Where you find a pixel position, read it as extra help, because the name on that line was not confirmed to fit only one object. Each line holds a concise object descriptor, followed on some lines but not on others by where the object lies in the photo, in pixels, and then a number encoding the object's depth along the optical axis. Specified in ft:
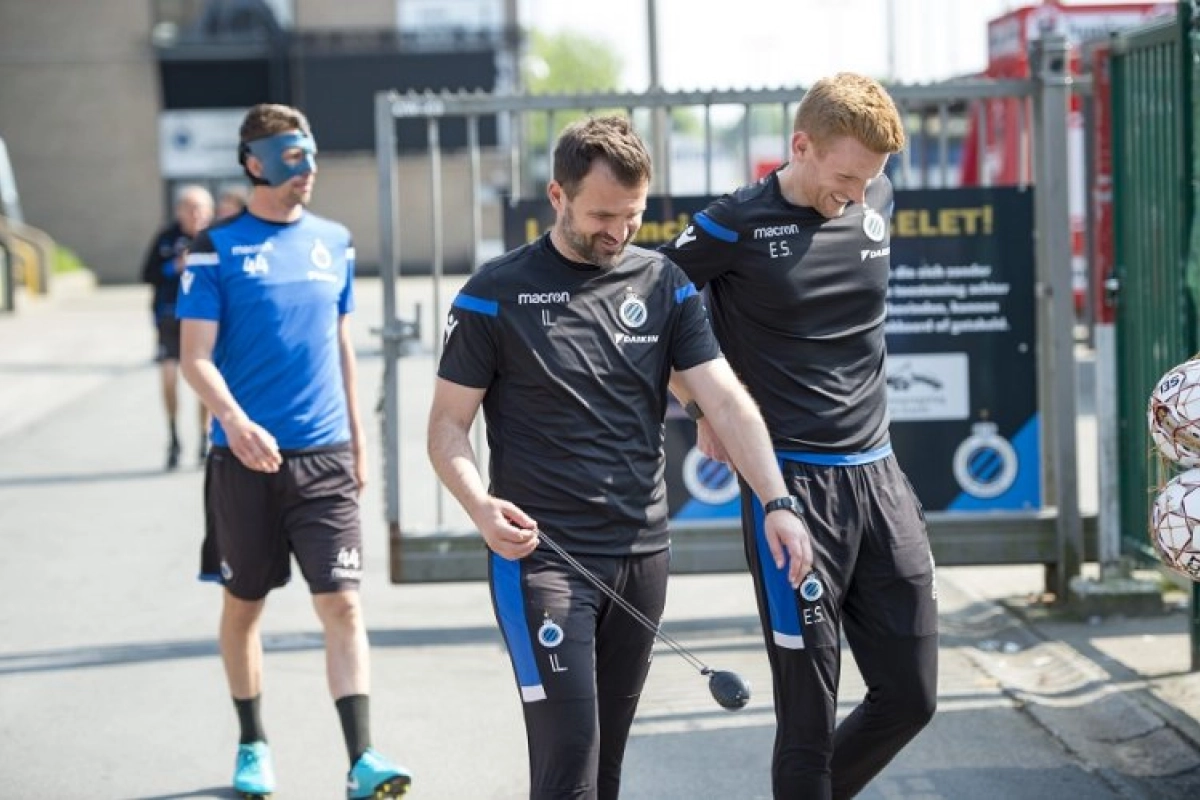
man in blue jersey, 37.63
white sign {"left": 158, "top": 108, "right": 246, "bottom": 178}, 308.97
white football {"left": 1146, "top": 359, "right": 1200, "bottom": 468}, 29.77
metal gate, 50.65
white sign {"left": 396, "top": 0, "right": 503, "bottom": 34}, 309.79
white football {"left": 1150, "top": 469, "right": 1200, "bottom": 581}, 29.67
